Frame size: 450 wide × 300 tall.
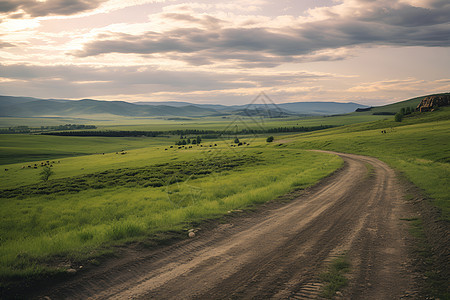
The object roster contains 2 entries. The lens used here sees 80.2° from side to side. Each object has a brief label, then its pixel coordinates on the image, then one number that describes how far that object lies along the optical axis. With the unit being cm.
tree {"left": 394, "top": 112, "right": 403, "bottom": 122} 9902
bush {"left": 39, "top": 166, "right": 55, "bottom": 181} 4832
